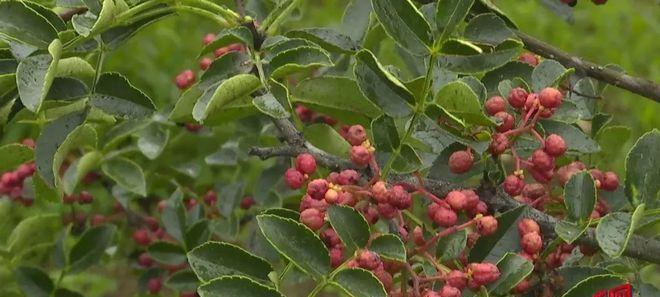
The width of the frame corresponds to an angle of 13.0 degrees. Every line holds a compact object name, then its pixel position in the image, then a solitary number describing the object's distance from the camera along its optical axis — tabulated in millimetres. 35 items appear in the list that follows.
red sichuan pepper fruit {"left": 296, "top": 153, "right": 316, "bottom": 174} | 723
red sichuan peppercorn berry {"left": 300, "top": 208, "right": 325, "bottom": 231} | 700
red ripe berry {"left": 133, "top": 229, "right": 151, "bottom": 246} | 896
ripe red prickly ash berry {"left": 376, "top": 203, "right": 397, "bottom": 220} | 702
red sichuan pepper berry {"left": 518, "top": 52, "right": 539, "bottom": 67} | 774
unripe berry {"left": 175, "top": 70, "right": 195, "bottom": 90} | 841
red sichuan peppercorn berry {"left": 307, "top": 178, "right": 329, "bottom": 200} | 704
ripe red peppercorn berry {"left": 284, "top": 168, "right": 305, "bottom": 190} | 725
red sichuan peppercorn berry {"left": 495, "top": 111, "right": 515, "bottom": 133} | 715
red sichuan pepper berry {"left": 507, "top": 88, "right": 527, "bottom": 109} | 721
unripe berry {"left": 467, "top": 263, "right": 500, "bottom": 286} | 696
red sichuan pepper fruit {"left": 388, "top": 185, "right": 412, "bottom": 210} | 701
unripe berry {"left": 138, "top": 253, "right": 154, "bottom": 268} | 890
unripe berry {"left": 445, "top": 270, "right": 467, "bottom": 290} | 697
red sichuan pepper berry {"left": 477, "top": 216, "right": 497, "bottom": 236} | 707
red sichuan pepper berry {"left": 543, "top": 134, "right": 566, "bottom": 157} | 717
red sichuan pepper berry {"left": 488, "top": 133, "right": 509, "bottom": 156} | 713
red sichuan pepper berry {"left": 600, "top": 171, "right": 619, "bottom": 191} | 749
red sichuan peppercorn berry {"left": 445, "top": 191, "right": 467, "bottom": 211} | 709
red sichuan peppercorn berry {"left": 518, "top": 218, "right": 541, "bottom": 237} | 709
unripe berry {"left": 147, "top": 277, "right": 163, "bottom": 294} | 869
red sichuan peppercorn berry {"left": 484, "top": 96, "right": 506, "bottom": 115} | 721
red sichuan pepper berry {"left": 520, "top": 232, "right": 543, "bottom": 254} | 706
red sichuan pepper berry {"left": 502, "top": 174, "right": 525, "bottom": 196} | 718
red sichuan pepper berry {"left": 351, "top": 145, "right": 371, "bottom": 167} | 712
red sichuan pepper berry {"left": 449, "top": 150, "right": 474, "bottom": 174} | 717
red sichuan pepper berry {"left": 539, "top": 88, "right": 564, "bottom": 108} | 718
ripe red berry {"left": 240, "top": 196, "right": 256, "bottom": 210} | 897
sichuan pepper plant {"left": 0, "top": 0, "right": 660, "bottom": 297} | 700
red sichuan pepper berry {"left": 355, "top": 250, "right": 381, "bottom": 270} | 694
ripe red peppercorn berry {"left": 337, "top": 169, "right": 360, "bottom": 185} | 711
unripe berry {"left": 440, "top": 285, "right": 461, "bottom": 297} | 690
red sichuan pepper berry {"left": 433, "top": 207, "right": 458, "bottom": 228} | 709
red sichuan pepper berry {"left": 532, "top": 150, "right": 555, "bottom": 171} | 720
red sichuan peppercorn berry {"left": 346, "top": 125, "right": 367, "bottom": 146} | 723
